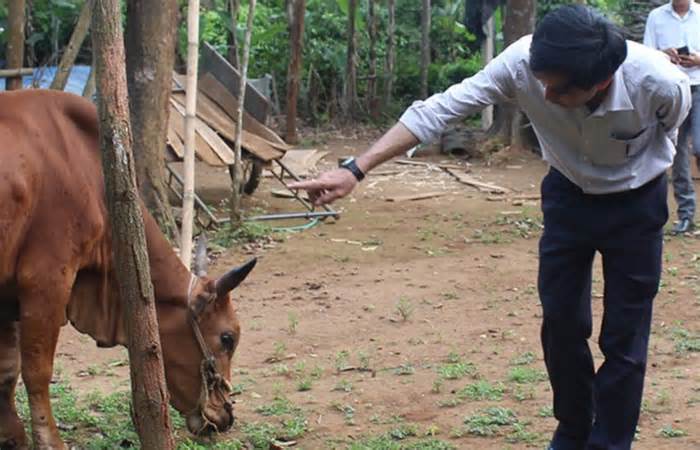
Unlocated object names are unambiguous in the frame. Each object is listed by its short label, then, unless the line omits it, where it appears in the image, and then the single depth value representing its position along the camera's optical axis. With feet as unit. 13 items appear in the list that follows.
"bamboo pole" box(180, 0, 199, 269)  23.20
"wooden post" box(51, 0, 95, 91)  31.19
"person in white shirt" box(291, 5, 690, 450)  13.24
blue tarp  40.96
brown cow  16.30
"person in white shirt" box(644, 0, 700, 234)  32.17
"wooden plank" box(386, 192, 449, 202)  42.39
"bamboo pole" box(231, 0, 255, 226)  33.35
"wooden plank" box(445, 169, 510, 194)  44.09
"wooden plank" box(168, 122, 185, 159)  36.01
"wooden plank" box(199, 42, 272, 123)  42.68
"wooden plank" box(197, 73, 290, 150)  39.91
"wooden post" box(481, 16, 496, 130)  56.44
